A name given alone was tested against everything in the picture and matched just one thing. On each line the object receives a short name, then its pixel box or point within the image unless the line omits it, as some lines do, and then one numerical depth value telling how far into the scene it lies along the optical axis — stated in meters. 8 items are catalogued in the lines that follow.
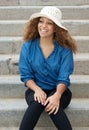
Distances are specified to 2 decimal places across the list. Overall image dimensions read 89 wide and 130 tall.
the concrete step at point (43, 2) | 4.40
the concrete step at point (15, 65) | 3.28
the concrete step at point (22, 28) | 3.76
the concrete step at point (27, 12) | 4.07
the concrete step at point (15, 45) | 3.52
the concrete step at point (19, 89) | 3.06
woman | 2.58
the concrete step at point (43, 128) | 2.82
